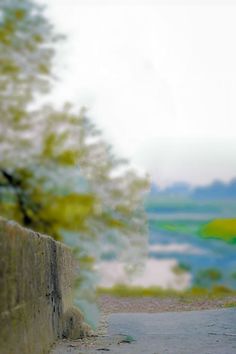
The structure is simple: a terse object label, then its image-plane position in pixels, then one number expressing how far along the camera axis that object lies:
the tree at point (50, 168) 15.28
